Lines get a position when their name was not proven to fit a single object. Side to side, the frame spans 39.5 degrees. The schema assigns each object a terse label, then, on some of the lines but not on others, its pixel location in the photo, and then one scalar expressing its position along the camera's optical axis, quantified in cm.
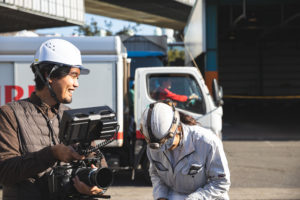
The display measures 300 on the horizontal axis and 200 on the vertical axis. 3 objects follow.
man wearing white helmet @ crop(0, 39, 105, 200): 206
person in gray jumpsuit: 263
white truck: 752
